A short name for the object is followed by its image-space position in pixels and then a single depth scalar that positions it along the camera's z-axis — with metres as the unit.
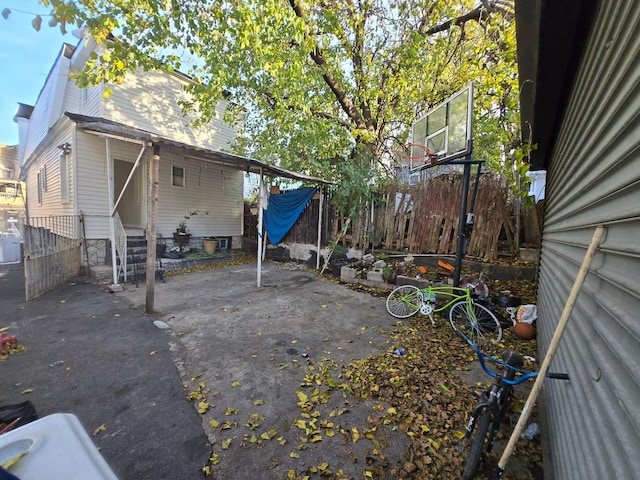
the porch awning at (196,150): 4.86
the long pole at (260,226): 6.43
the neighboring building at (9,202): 18.31
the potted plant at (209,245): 9.69
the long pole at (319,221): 8.51
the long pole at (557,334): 1.20
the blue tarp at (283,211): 9.07
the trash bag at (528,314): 3.96
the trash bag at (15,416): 1.73
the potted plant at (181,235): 8.94
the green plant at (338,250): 8.09
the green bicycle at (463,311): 3.94
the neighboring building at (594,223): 0.90
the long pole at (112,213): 5.92
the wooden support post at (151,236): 4.61
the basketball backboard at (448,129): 4.09
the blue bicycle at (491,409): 1.76
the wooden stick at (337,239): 7.92
